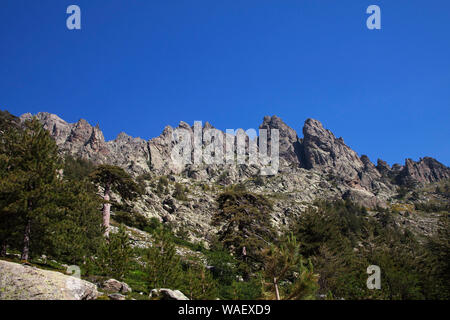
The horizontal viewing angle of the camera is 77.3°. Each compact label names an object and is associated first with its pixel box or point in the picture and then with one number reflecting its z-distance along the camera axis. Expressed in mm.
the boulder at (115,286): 15742
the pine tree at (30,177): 15289
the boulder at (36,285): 9172
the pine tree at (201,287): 15719
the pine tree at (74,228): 17094
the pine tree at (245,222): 27156
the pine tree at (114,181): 30984
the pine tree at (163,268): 16500
